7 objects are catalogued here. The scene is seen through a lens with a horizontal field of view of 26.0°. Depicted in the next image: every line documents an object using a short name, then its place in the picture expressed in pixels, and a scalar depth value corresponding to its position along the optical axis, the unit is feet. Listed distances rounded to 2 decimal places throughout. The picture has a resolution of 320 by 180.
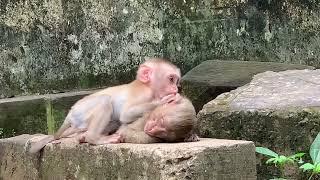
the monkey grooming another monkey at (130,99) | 14.01
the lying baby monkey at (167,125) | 12.06
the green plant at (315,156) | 10.12
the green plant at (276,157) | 10.78
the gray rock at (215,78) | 20.74
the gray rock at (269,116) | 14.46
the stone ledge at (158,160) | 10.91
